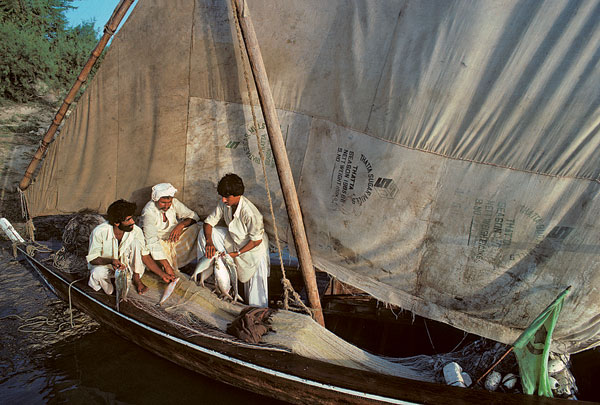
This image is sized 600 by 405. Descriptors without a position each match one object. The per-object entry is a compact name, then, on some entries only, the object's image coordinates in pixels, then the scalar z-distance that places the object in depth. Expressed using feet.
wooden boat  9.18
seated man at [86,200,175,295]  12.59
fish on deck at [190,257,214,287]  13.57
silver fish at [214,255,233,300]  13.23
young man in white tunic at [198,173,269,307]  12.68
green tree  38.32
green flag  8.98
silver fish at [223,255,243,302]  13.29
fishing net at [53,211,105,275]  14.83
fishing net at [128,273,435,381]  10.53
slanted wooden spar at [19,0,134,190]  13.25
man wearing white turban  13.47
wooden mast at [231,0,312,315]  11.63
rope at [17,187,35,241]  15.89
